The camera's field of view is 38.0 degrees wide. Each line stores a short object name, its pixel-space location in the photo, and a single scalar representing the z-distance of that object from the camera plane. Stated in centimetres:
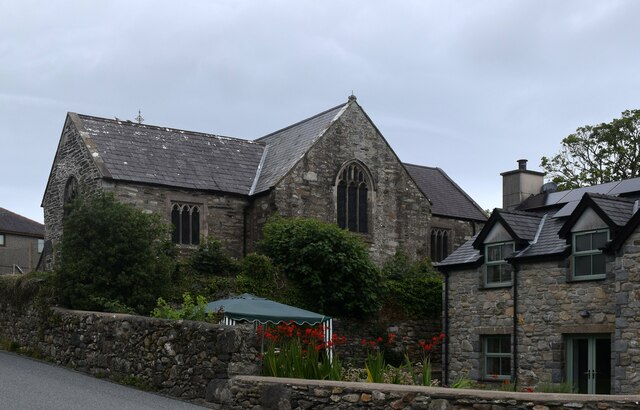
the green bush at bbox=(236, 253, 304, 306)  2958
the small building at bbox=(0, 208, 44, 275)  6506
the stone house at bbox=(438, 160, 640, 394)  2178
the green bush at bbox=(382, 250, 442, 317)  3225
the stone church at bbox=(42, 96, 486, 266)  3400
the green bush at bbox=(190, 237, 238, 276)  2997
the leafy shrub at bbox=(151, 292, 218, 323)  1855
